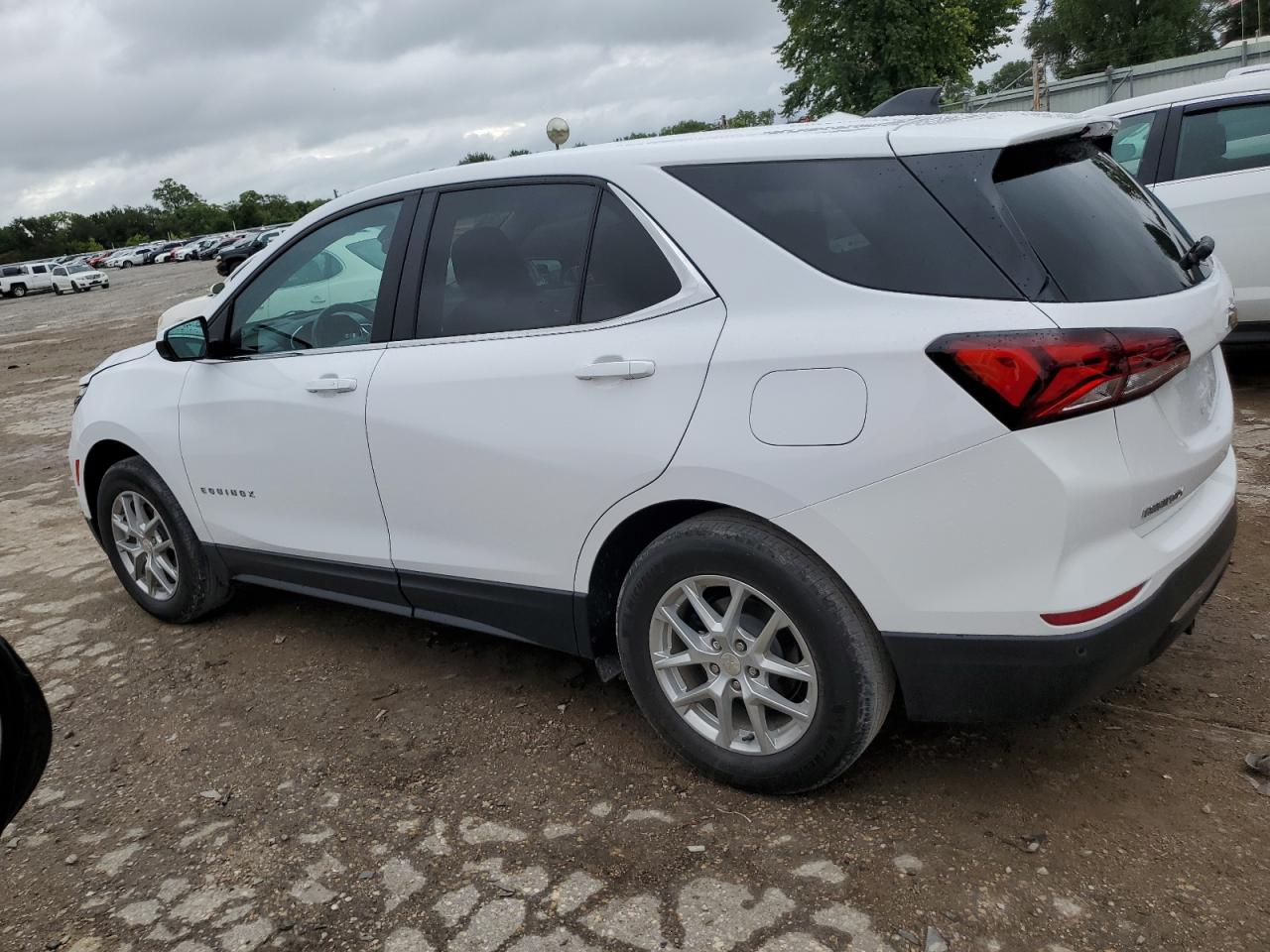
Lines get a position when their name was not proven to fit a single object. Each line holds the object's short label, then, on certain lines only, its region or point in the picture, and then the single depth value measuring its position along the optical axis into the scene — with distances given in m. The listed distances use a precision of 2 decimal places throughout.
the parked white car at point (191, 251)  67.44
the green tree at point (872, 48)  34.38
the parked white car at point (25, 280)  47.91
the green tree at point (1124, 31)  54.59
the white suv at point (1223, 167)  6.30
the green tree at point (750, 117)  41.60
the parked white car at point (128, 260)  70.81
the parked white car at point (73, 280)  46.88
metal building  21.64
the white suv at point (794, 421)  2.38
